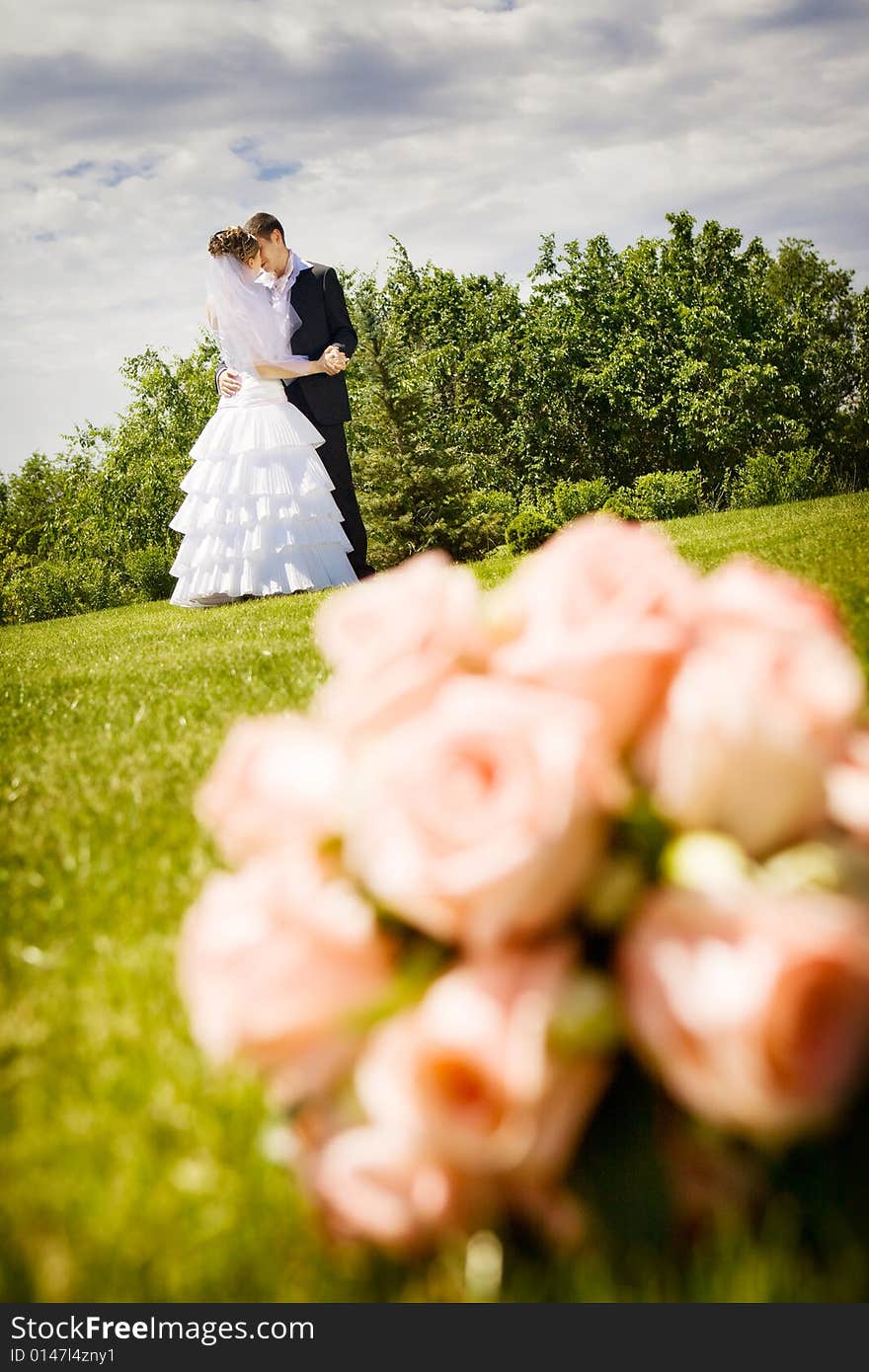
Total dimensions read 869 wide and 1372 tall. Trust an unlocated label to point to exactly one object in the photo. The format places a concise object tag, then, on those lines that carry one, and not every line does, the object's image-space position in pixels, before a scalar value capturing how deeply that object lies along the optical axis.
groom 10.87
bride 10.95
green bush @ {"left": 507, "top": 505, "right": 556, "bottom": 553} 17.92
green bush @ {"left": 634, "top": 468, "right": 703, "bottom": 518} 26.34
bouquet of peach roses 1.05
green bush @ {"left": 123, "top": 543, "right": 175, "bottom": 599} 26.69
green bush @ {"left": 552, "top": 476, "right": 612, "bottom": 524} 23.46
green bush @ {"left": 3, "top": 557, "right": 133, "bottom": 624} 30.80
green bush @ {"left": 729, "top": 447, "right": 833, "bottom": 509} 24.73
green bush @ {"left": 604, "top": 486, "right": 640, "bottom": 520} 19.77
